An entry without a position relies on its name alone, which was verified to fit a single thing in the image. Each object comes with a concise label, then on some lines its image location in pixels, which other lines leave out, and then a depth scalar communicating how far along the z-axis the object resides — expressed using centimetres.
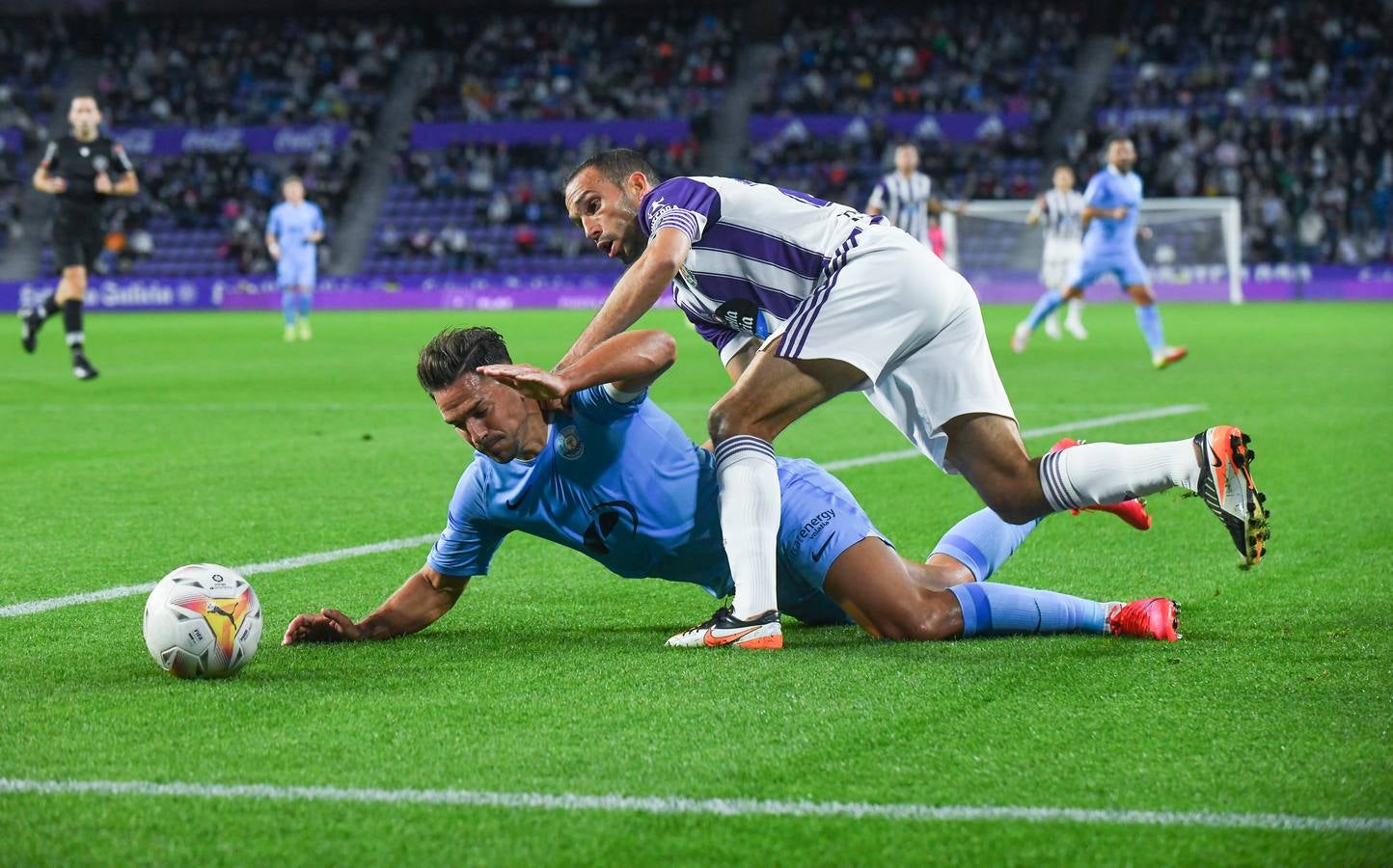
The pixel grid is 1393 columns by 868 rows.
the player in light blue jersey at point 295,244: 2502
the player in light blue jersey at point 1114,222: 1766
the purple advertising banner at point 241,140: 4178
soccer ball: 430
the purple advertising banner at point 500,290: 3309
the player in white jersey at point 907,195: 2259
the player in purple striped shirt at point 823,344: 471
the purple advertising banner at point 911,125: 3872
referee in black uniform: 1514
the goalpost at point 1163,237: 3234
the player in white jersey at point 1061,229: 2464
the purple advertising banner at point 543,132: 4072
